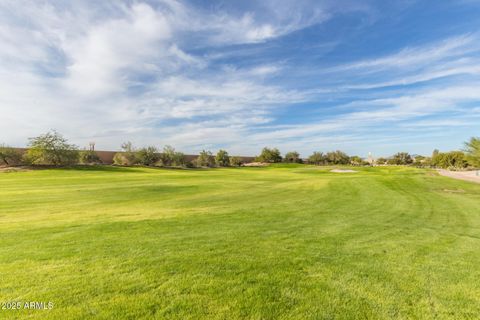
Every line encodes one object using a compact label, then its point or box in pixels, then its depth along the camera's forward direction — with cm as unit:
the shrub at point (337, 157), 10890
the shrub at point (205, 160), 7538
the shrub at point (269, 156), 10062
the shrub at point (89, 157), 5381
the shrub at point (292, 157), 10864
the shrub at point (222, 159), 8188
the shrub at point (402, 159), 10900
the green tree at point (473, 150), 5022
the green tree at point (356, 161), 11488
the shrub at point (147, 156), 6266
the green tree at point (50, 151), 4519
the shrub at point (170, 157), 6671
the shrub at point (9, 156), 4484
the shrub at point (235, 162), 8585
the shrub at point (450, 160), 7662
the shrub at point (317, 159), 10925
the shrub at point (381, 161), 11884
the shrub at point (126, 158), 6094
